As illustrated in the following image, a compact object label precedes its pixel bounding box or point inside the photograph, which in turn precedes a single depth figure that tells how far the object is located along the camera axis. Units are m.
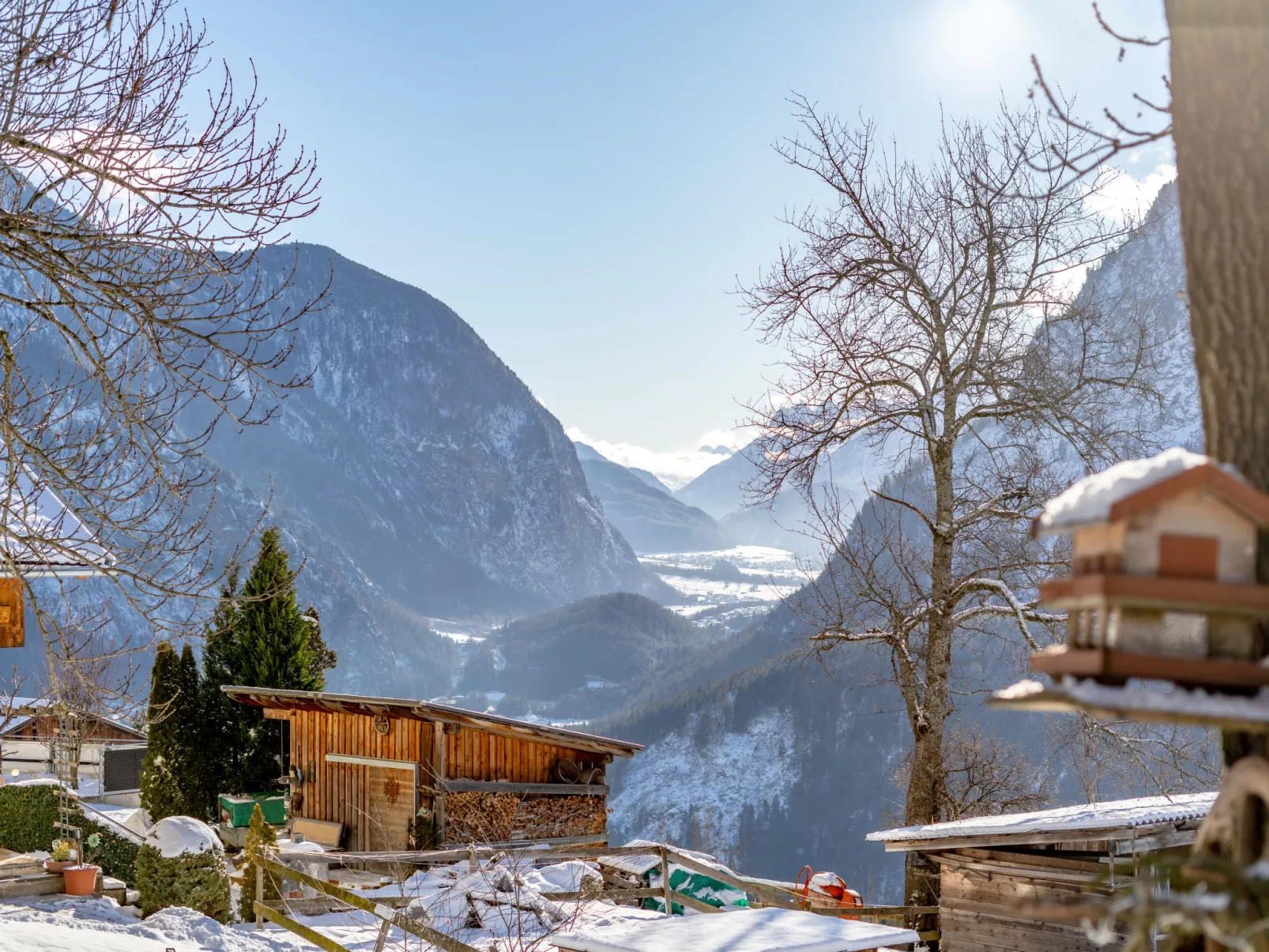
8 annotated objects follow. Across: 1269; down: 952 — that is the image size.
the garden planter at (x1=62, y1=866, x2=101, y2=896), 12.09
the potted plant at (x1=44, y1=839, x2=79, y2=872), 12.30
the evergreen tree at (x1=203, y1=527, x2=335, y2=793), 23.36
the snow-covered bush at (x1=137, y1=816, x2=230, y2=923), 12.03
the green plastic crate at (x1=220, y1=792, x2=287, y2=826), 21.19
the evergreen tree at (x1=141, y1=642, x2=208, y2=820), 22.12
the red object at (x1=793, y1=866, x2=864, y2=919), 15.29
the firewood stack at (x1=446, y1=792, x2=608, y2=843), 18.42
